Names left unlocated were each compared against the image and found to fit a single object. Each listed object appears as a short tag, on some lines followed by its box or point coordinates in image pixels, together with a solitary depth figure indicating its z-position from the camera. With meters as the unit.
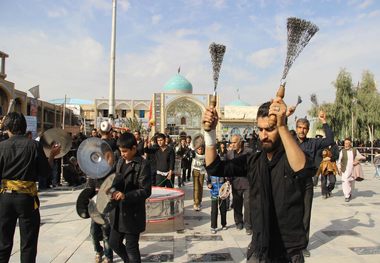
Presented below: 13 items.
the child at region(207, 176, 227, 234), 6.24
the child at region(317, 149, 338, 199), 10.25
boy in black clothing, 3.64
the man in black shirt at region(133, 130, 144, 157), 8.91
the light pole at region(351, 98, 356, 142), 32.15
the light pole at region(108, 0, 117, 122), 16.89
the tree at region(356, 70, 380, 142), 32.62
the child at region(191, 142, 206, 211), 8.17
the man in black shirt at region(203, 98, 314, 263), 2.22
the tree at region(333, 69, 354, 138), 33.94
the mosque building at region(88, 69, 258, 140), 52.94
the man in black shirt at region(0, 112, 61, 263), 3.54
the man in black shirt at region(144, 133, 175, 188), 8.27
